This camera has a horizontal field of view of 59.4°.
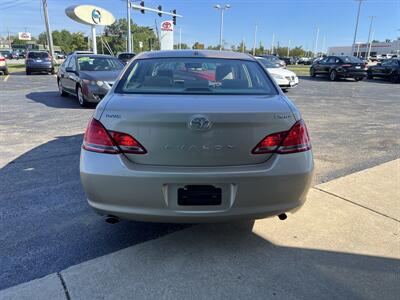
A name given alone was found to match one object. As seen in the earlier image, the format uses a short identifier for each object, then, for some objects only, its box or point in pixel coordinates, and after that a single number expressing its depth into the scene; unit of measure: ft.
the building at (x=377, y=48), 384.84
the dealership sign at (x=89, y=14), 99.60
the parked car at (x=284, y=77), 49.32
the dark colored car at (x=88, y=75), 31.60
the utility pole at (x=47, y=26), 108.58
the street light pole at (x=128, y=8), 101.30
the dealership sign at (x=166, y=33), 133.80
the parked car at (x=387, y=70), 76.17
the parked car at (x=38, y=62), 78.89
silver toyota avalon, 7.91
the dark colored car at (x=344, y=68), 73.15
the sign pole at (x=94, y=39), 102.70
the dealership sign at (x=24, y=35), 333.29
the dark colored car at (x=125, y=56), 80.65
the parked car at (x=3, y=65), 74.02
